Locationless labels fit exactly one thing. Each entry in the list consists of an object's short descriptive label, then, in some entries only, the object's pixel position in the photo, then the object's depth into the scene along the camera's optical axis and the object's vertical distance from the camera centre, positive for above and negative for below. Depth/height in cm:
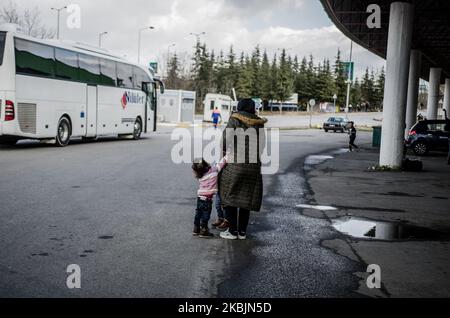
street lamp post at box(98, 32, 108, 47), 5822 +707
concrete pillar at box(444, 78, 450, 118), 5178 +185
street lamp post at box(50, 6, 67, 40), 4661 +769
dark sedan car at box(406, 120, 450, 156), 2578 -100
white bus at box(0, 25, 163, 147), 1816 +37
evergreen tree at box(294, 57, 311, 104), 12794 +568
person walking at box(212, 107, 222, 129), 4572 -82
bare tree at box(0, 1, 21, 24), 4613 +691
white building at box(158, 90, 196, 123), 5591 -19
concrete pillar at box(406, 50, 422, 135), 3362 +171
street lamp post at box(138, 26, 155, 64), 6063 +688
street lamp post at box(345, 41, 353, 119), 5344 +402
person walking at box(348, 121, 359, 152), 2647 -103
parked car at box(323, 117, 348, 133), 5338 -131
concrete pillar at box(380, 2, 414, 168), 1758 +106
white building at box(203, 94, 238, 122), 6232 +18
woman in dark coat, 693 -66
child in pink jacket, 713 -111
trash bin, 3067 -141
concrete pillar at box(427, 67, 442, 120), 4531 +213
